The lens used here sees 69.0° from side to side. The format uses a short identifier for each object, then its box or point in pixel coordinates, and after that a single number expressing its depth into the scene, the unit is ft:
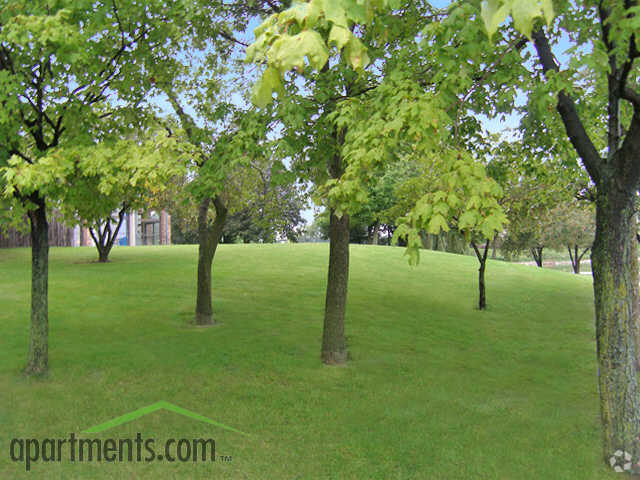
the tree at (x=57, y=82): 22.53
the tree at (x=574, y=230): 126.11
